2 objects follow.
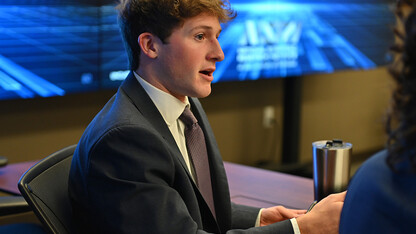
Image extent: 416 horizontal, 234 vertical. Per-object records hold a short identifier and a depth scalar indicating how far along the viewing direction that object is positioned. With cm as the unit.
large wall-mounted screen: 514
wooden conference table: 409
